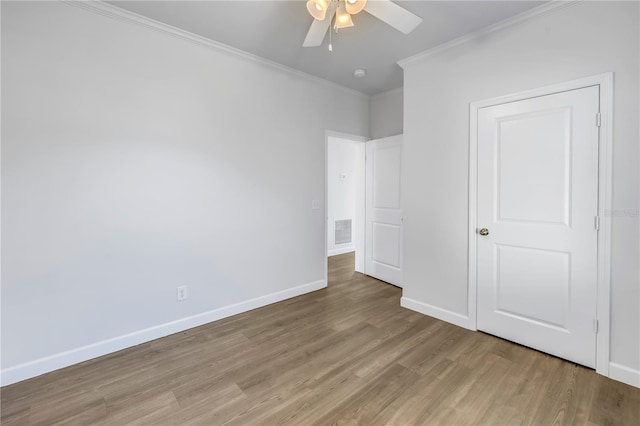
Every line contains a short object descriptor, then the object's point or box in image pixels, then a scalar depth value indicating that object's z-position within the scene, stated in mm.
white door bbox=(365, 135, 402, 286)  3900
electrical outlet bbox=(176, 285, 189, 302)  2693
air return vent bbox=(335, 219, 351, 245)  6184
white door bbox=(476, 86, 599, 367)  2102
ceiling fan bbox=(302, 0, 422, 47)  1775
